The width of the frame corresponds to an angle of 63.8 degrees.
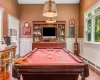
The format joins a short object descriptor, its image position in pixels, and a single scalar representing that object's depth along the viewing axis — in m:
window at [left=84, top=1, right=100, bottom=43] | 3.29
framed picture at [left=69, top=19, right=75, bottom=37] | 5.16
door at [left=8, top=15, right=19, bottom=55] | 4.09
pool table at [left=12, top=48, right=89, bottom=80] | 1.34
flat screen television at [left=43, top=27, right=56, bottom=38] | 4.94
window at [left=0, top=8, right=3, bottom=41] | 3.32
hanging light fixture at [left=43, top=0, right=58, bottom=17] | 2.45
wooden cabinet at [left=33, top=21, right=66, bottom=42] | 4.96
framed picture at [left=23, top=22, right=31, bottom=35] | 5.17
